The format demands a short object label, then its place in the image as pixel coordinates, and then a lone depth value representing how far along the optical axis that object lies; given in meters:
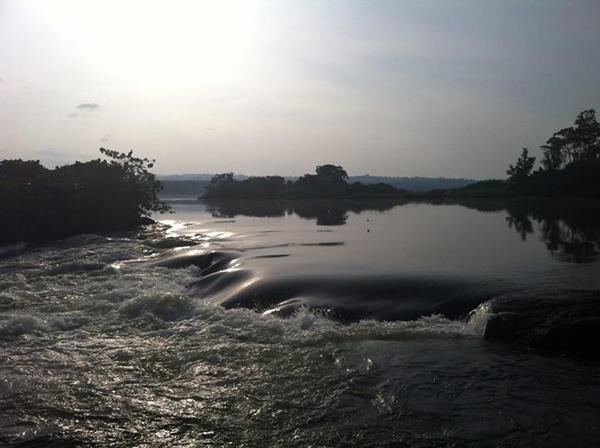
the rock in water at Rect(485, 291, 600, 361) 8.12
